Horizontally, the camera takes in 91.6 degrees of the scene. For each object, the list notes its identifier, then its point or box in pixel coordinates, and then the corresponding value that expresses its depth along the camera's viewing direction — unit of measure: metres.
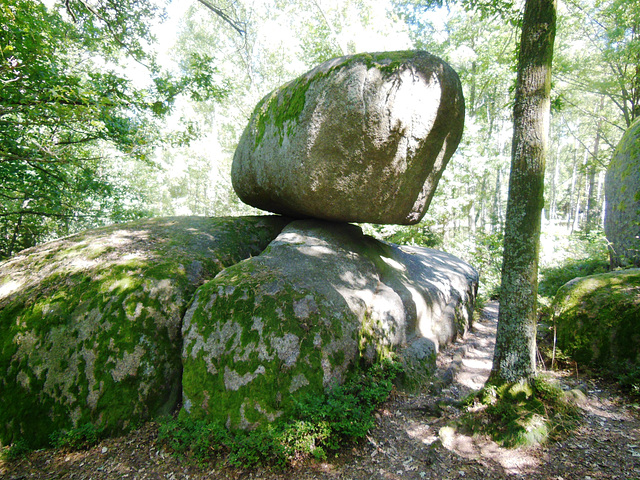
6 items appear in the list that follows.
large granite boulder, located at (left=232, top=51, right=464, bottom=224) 4.55
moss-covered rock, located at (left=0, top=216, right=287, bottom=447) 3.60
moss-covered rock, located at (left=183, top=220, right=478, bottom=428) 3.58
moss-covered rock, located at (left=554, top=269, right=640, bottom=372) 4.41
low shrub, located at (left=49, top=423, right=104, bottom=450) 3.43
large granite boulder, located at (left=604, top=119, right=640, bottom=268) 7.36
